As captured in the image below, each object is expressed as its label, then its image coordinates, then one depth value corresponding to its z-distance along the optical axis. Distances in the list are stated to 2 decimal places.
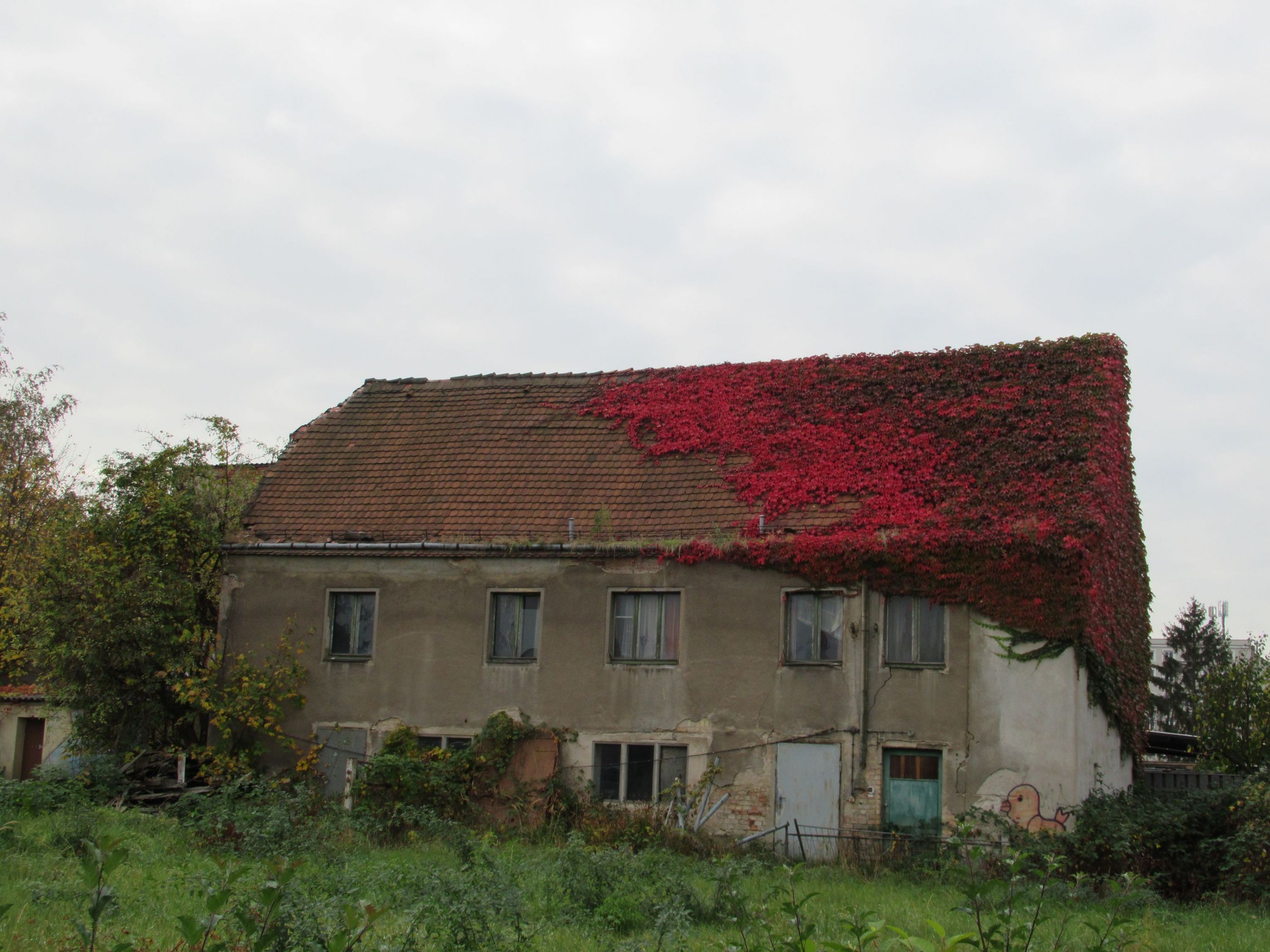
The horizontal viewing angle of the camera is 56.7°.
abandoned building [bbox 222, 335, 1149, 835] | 17.50
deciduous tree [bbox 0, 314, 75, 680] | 26.19
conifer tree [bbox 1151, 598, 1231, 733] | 45.38
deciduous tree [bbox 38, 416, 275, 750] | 20.83
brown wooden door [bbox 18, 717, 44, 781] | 29.88
